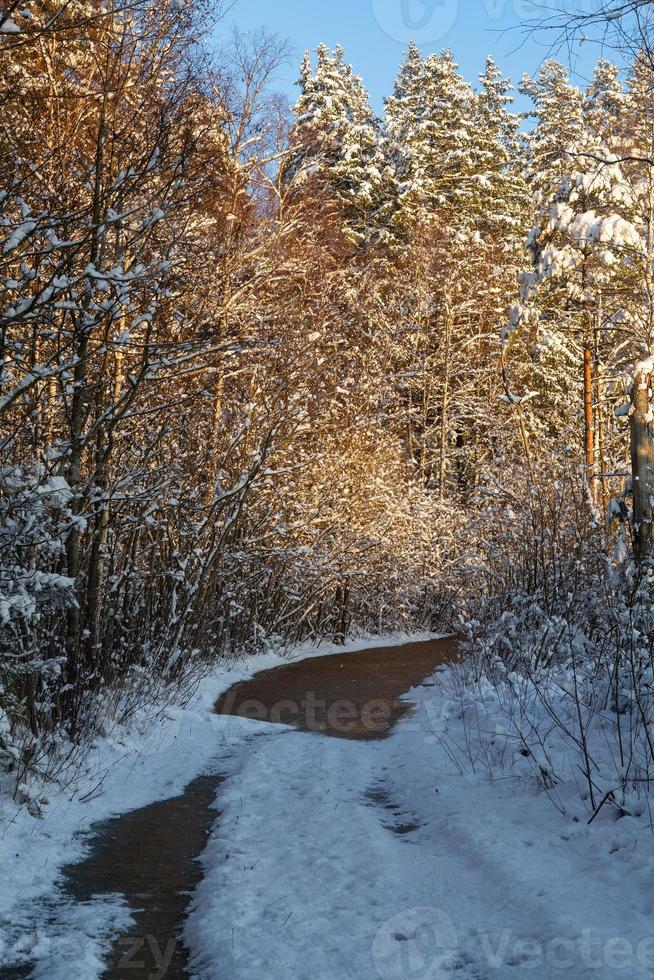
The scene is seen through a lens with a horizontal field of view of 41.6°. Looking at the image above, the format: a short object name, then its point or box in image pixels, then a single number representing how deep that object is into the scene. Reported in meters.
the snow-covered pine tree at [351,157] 32.44
